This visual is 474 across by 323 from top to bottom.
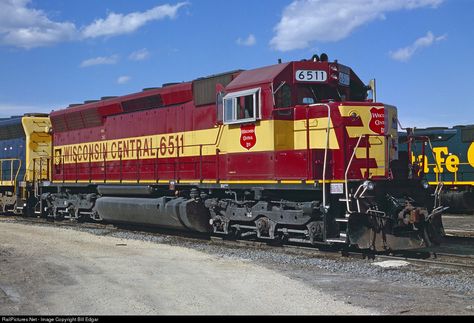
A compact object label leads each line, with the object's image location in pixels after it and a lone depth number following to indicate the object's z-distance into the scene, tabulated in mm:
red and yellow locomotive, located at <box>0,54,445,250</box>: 11172
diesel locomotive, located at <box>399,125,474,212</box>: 22703
